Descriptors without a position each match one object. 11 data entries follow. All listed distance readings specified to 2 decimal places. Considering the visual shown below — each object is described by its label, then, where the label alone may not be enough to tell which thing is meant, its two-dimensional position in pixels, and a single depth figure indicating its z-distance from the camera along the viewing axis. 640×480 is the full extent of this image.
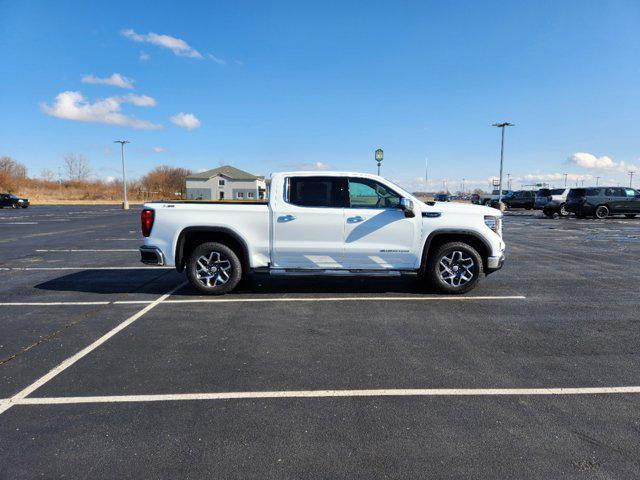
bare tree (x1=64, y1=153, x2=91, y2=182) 104.25
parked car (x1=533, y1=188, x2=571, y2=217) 25.69
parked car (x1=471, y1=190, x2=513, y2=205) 41.44
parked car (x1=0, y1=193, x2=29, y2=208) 40.75
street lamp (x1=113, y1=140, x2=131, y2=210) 43.06
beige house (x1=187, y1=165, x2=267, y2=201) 89.25
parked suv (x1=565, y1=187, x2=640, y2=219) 23.17
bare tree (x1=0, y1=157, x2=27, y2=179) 97.00
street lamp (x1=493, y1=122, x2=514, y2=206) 37.14
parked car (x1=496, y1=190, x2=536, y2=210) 36.12
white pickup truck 6.11
